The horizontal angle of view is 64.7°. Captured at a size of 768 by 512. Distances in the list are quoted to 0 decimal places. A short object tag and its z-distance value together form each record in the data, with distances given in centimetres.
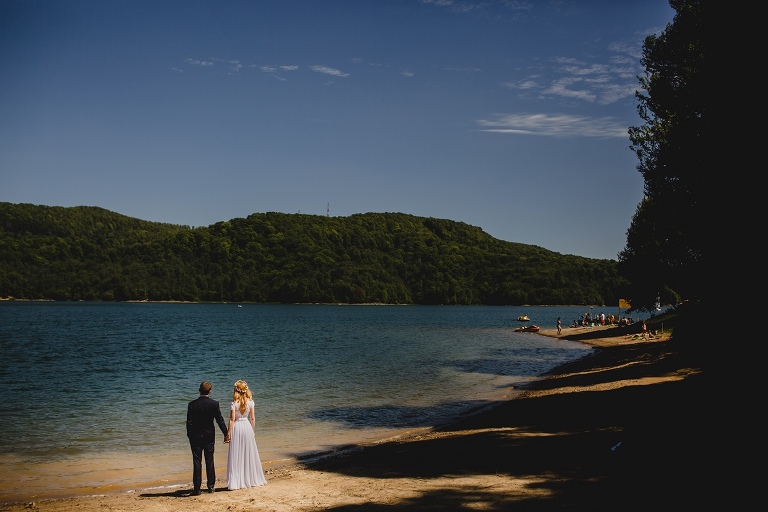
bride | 1256
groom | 1230
